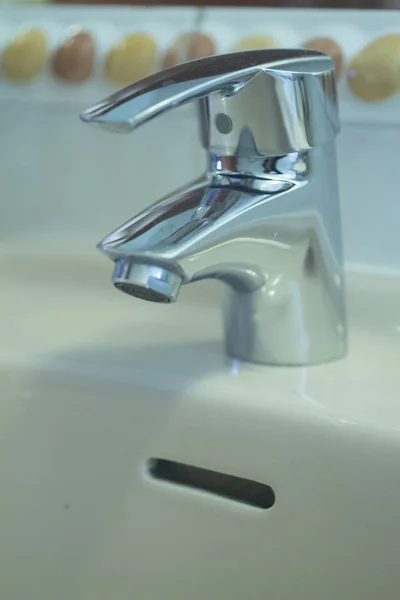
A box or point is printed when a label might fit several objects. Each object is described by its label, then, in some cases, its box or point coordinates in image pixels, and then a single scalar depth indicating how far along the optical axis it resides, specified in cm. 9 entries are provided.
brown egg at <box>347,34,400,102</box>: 79
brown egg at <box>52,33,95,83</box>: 86
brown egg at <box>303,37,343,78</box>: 80
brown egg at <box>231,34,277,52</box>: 82
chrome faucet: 65
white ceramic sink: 68
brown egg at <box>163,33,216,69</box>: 84
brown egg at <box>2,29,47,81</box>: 87
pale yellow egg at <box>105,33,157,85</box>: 84
